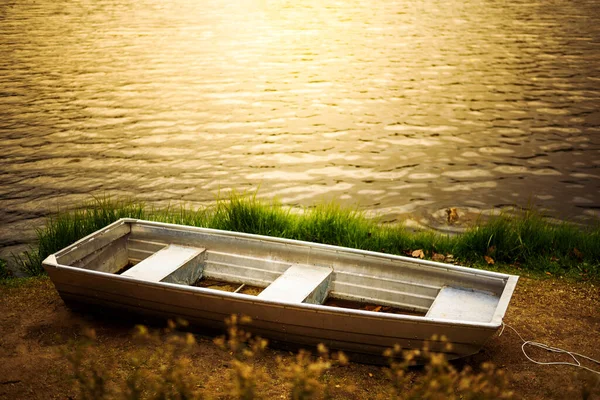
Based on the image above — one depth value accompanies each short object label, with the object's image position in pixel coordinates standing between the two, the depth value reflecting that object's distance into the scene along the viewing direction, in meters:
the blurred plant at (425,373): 5.44
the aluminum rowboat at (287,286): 6.06
